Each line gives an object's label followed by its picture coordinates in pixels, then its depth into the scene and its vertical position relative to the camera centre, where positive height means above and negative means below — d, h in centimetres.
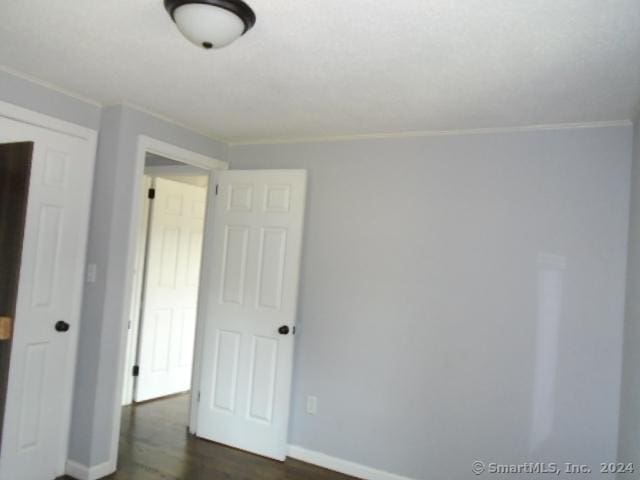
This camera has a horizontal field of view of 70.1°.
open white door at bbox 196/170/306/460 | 328 -42
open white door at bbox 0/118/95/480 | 258 -40
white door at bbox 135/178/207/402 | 427 -40
